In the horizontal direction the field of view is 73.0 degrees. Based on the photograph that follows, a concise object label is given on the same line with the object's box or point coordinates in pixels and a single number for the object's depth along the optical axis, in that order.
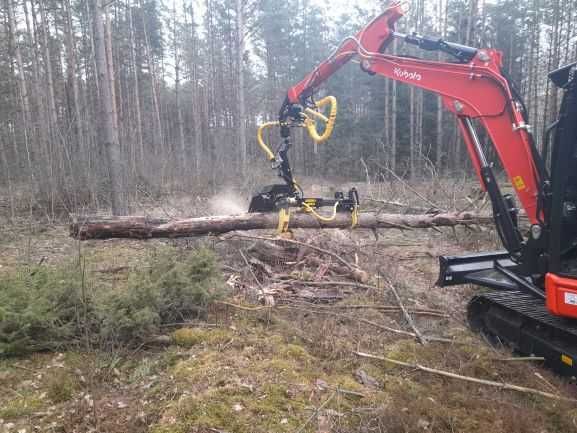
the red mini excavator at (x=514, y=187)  3.38
